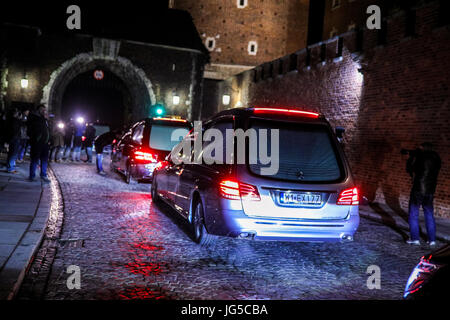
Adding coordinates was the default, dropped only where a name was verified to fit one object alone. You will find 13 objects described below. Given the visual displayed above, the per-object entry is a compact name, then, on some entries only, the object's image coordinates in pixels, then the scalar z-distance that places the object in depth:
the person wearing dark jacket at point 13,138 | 12.92
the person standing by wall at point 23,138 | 14.90
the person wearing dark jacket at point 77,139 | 18.30
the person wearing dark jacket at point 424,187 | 7.48
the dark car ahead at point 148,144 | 11.60
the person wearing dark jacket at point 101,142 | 14.65
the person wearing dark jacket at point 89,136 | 18.00
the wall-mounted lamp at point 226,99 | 29.68
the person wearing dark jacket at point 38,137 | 11.58
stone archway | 30.12
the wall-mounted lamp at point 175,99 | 32.59
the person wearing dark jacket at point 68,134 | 18.71
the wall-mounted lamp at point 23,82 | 29.09
